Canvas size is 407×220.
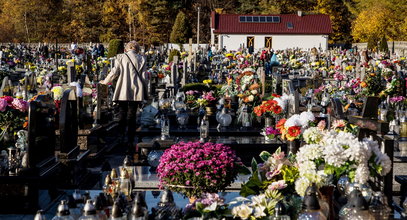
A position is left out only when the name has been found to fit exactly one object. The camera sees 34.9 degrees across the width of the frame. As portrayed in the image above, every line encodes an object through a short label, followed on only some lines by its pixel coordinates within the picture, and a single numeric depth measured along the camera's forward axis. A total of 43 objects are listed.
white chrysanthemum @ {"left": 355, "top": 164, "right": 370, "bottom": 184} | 4.59
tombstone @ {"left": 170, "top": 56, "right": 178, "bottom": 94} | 19.38
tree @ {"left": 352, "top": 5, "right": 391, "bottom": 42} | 63.28
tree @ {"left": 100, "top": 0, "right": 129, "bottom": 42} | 66.62
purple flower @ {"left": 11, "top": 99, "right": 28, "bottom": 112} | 8.13
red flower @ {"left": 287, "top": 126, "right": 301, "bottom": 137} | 6.42
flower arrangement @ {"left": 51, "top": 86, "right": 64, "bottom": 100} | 11.51
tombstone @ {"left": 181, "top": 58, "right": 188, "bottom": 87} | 20.84
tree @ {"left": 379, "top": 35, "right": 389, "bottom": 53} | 44.78
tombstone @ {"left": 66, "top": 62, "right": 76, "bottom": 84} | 14.42
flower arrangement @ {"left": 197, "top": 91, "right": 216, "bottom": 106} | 13.60
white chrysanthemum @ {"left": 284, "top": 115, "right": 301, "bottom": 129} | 6.51
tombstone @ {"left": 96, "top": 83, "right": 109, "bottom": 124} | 12.78
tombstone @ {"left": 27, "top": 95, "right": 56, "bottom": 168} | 6.79
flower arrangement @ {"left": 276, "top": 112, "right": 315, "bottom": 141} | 6.44
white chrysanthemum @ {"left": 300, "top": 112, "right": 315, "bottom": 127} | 6.54
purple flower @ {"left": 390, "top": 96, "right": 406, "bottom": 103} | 13.88
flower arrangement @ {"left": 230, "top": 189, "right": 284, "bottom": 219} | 4.34
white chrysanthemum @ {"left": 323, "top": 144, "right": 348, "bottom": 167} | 4.59
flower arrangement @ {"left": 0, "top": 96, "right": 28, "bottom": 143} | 8.15
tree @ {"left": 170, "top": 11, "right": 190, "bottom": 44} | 63.75
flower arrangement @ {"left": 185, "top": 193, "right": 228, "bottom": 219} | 4.44
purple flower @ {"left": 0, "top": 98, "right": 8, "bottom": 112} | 8.04
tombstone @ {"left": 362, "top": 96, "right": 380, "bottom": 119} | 5.82
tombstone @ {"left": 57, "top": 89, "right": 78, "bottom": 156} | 7.81
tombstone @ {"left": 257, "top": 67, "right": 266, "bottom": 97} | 18.28
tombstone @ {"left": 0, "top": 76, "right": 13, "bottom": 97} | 13.64
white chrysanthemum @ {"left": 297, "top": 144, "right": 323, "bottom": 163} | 4.72
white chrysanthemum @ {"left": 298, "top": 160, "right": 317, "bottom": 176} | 4.64
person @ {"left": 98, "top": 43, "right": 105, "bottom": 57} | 42.94
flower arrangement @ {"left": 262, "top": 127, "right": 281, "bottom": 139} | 8.60
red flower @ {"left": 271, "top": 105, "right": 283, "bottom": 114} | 10.55
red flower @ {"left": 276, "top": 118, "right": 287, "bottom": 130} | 6.70
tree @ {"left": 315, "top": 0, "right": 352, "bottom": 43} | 70.12
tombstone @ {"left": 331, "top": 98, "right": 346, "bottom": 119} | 7.83
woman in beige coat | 10.59
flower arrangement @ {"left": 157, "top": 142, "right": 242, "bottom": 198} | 5.79
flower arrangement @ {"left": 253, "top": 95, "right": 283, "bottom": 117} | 10.55
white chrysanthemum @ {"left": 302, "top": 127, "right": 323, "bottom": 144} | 5.07
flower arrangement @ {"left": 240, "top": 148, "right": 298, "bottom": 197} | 5.15
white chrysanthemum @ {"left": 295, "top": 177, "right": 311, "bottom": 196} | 4.61
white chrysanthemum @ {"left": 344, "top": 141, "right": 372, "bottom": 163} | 4.55
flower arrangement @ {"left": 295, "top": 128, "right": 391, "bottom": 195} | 4.59
